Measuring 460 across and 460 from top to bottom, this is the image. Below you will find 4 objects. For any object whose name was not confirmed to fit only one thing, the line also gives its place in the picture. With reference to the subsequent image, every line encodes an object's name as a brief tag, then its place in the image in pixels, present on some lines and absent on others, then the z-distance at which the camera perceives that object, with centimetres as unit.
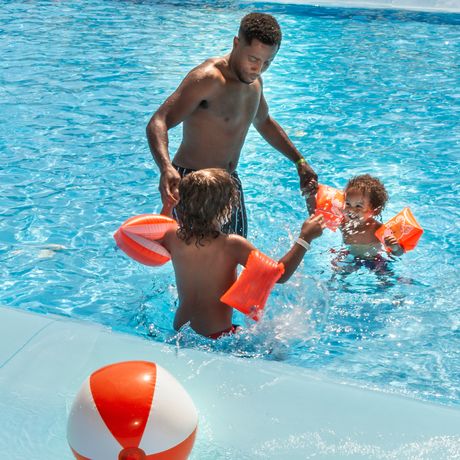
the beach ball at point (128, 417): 227
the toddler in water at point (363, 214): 494
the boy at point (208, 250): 331
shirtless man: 401
